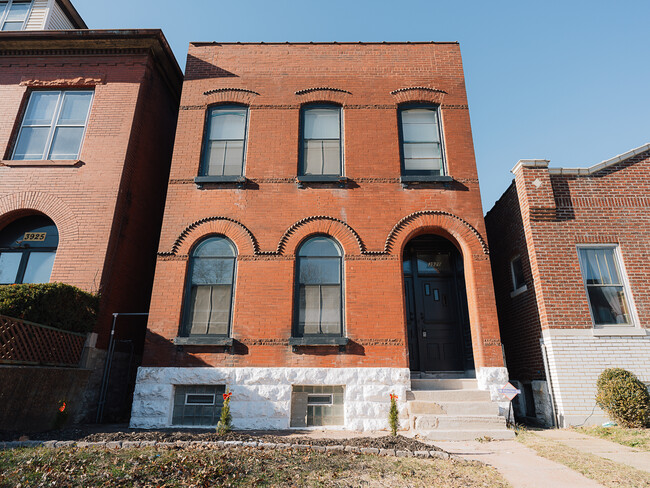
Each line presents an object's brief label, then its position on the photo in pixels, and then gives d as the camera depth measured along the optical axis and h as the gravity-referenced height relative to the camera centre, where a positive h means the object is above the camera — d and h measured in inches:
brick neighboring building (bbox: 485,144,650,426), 316.8 +77.2
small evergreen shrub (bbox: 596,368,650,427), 279.9 -14.1
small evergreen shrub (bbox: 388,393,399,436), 259.6 -24.7
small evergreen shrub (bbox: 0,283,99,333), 280.2 +48.2
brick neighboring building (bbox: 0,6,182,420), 362.0 +197.9
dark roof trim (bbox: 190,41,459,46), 426.6 +329.0
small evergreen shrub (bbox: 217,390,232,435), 268.5 -29.2
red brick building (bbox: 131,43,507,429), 321.1 +114.2
